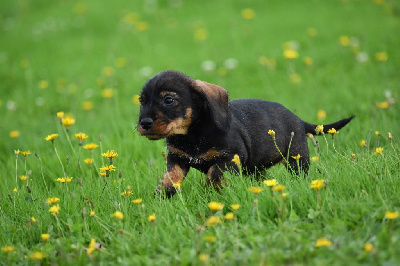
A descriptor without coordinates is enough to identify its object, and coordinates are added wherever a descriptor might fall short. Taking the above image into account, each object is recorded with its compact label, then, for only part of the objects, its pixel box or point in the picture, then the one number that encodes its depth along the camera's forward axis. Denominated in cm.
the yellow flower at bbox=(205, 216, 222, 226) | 602
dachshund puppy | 771
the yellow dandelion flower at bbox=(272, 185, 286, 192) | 627
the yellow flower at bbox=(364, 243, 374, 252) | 543
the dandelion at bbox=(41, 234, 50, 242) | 636
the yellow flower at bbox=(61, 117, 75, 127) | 880
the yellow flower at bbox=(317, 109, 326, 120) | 1173
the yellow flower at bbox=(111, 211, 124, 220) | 643
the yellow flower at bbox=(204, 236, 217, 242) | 593
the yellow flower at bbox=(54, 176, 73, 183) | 784
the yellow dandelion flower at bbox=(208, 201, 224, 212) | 600
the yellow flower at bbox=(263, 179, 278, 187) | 631
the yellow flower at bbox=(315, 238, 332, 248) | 574
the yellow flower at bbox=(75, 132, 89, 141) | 831
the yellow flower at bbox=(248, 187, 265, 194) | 628
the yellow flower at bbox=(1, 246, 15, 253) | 633
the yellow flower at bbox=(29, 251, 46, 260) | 609
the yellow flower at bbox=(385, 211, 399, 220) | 589
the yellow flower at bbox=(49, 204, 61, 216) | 660
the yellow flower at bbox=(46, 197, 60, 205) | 689
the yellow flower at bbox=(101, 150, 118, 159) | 790
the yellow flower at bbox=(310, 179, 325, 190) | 635
